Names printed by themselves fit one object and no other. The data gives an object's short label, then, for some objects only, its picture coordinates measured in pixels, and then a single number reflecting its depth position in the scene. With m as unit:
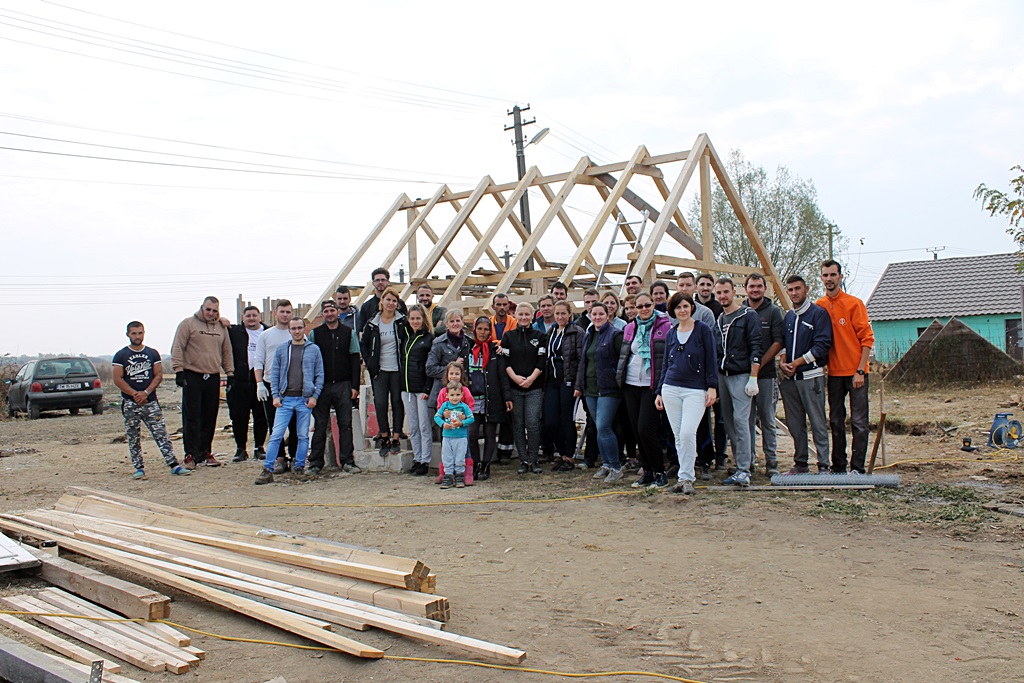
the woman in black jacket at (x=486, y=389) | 8.09
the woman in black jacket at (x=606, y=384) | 7.47
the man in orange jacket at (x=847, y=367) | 6.81
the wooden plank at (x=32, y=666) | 3.17
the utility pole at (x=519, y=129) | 27.19
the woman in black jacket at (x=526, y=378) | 8.17
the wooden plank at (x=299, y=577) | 3.74
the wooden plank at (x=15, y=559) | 4.71
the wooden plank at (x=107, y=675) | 3.21
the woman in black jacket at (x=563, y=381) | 8.07
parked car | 17.97
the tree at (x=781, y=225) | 34.62
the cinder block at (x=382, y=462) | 8.64
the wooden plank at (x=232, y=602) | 3.47
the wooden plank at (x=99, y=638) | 3.46
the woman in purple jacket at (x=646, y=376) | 6.98
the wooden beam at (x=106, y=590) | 3.95
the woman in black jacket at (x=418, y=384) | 8.22
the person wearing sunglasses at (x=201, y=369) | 9.05
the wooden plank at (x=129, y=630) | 3.46
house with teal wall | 24.89
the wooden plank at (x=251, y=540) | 3.97
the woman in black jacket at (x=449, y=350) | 8.02
